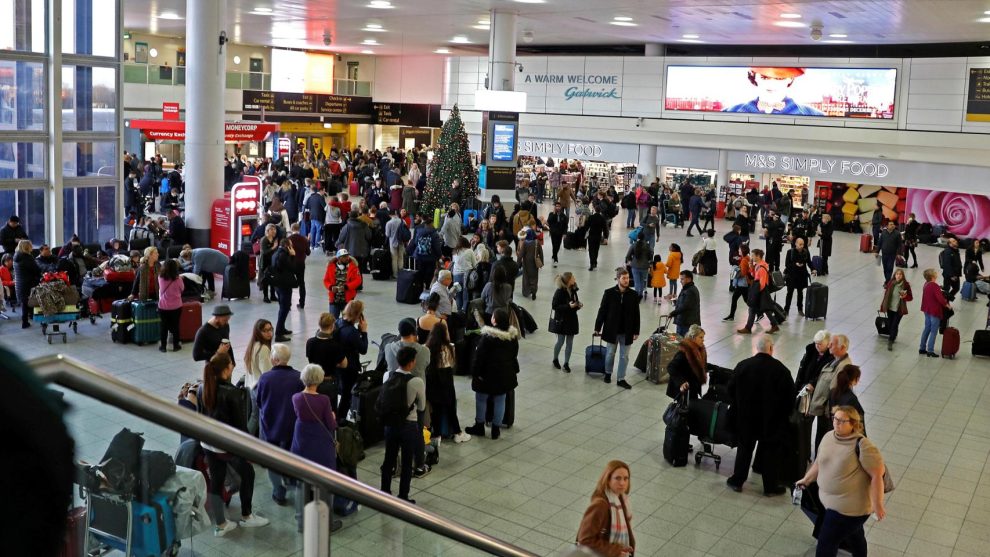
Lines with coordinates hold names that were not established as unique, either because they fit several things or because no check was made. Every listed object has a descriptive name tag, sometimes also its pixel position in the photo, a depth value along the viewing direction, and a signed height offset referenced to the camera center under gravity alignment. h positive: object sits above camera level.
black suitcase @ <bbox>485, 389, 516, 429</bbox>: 10.30 -2.72
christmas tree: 25.62 -0.52
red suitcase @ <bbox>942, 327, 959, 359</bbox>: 15.09 -2.61
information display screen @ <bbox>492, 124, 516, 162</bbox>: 26.41 +0.22
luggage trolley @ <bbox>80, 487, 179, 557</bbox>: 2.58 -1.15
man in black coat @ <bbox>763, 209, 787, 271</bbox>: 20.86 -1.56
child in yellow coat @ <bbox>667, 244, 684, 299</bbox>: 18.30 -1.96
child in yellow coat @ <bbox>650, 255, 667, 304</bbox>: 18.20 -2.15
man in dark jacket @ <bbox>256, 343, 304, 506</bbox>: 7.49 -1.97
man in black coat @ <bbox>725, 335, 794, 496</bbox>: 8.62 -2.17
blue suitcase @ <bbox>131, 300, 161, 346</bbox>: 13.27 -2.52
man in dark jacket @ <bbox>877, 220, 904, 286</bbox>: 20.45 -1.60
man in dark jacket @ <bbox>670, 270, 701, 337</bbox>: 12.99 -1.90
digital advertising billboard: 30.86 +2.36
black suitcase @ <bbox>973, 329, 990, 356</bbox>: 15.32 -2.63
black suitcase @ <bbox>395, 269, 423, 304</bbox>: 16.97 -2.42
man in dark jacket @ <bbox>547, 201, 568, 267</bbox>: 22.47 -1.68
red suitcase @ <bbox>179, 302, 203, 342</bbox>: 13.48 -2.50
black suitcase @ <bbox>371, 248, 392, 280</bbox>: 19.08 -2.30
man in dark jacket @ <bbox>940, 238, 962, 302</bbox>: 18.80 -1.84
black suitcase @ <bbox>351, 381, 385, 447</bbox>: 9.00 -2.47
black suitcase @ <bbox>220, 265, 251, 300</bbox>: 16.34 -2.42
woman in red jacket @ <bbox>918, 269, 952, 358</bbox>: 14.70 -1.96
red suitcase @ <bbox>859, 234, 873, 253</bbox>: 28.14 -2.16
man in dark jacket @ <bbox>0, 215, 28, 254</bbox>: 15.88 -1.71
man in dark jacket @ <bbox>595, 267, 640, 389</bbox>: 11.78 -1.92
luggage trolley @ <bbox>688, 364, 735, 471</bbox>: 9.26 -2.44
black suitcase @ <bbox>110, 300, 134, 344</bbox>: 13.41 -2.53
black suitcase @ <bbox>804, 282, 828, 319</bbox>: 17.52 -2.40
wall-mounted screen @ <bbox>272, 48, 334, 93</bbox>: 47.94 +3.47
